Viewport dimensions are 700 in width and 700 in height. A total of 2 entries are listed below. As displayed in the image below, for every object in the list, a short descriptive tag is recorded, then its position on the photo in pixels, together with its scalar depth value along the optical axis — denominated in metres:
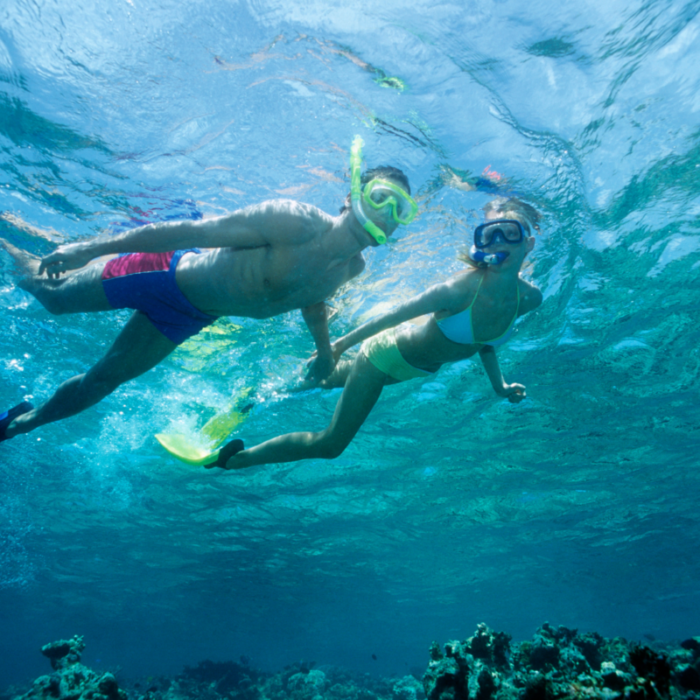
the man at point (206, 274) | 3.88
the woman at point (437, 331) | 4.50
